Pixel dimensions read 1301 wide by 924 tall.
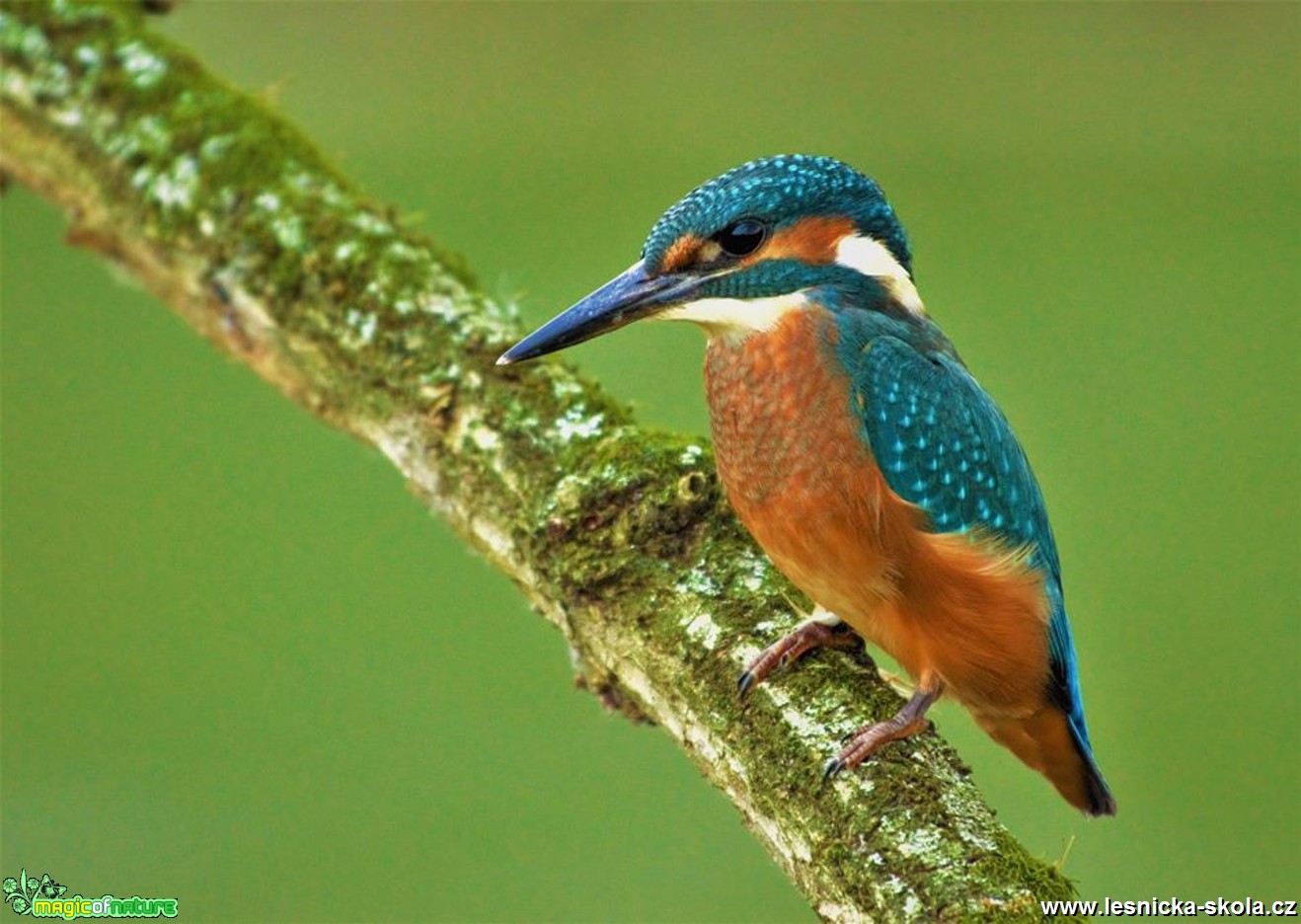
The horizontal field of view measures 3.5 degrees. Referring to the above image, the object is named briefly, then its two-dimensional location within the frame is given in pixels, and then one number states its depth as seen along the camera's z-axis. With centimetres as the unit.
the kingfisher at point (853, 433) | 366
